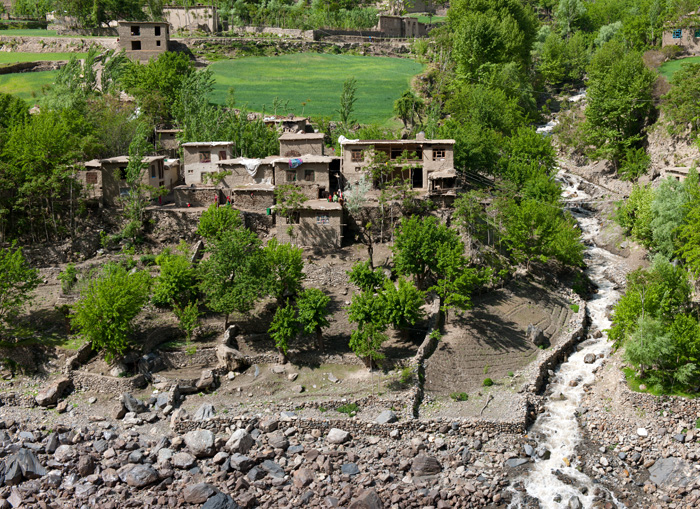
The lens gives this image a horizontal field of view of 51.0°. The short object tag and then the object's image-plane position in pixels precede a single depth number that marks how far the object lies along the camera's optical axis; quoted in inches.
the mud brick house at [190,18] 4953.3
